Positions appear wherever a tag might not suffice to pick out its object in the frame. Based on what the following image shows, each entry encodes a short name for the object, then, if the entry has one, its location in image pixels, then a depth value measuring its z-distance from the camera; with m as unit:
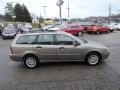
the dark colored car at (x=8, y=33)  12.21
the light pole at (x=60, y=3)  17.22
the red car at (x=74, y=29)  12.82
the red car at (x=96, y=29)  14.11
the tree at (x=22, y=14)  43.94
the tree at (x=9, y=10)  52.84
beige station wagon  3.78
